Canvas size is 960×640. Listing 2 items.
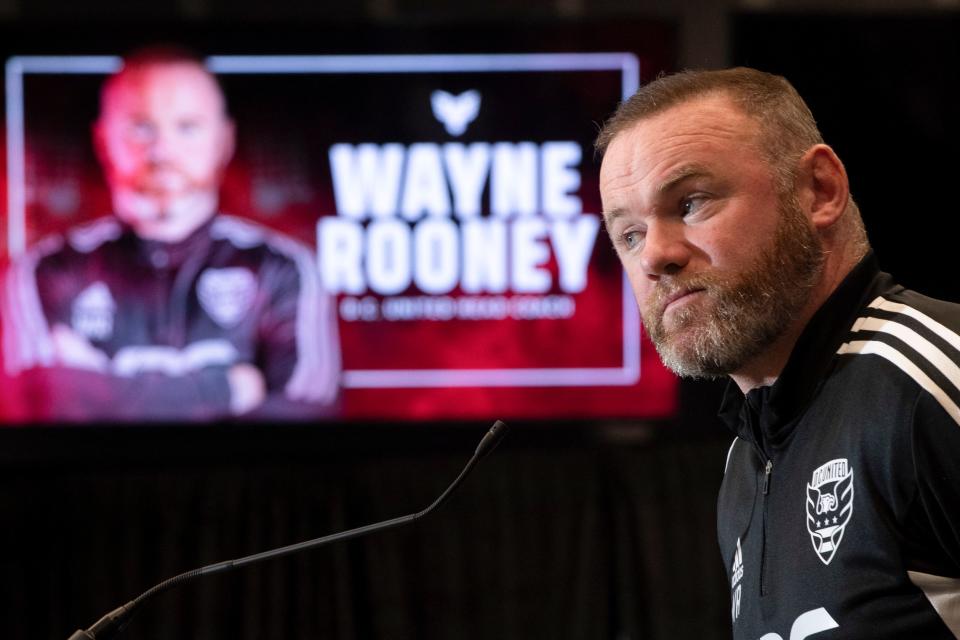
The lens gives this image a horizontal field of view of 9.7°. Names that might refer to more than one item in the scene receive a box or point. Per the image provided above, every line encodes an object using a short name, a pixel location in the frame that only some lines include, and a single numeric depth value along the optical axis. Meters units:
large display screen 7.72
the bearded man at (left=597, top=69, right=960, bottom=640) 4.34
